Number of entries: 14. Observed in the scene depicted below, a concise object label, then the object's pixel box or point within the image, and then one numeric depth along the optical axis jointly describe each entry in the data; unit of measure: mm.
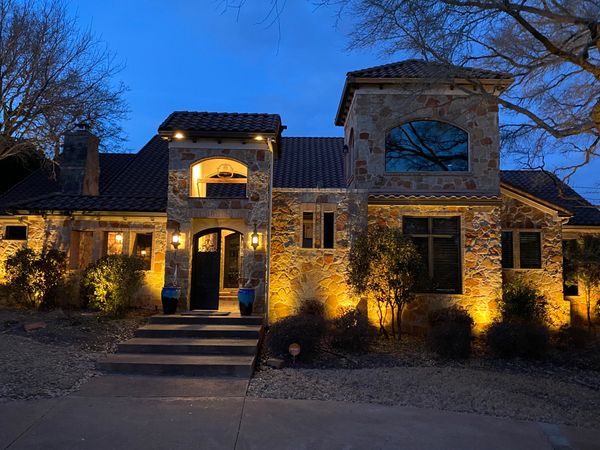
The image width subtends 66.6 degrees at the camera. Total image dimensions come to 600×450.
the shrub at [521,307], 11977
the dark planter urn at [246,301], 11227
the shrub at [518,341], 9992
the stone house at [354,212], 12141
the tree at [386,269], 11250
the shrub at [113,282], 12117
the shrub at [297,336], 9062
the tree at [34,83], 12406
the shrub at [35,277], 13047
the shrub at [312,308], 11953
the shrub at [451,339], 9828
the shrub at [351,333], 9961
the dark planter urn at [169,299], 11312
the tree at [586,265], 13047
